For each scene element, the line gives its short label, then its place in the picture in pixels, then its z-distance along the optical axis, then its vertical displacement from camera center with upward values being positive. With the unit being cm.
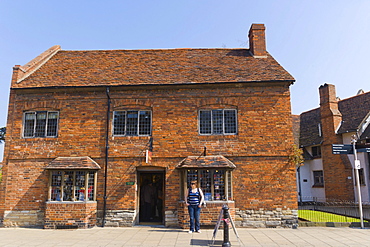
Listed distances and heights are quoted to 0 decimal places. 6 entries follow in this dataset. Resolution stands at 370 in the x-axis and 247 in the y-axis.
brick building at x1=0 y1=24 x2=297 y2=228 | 1152 +128
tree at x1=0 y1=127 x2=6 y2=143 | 2748 +415
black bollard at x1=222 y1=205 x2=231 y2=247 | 774 -146
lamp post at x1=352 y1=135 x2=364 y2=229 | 1147 +51
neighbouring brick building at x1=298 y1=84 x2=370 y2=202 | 2034 +218
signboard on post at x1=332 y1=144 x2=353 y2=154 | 1164 +109
